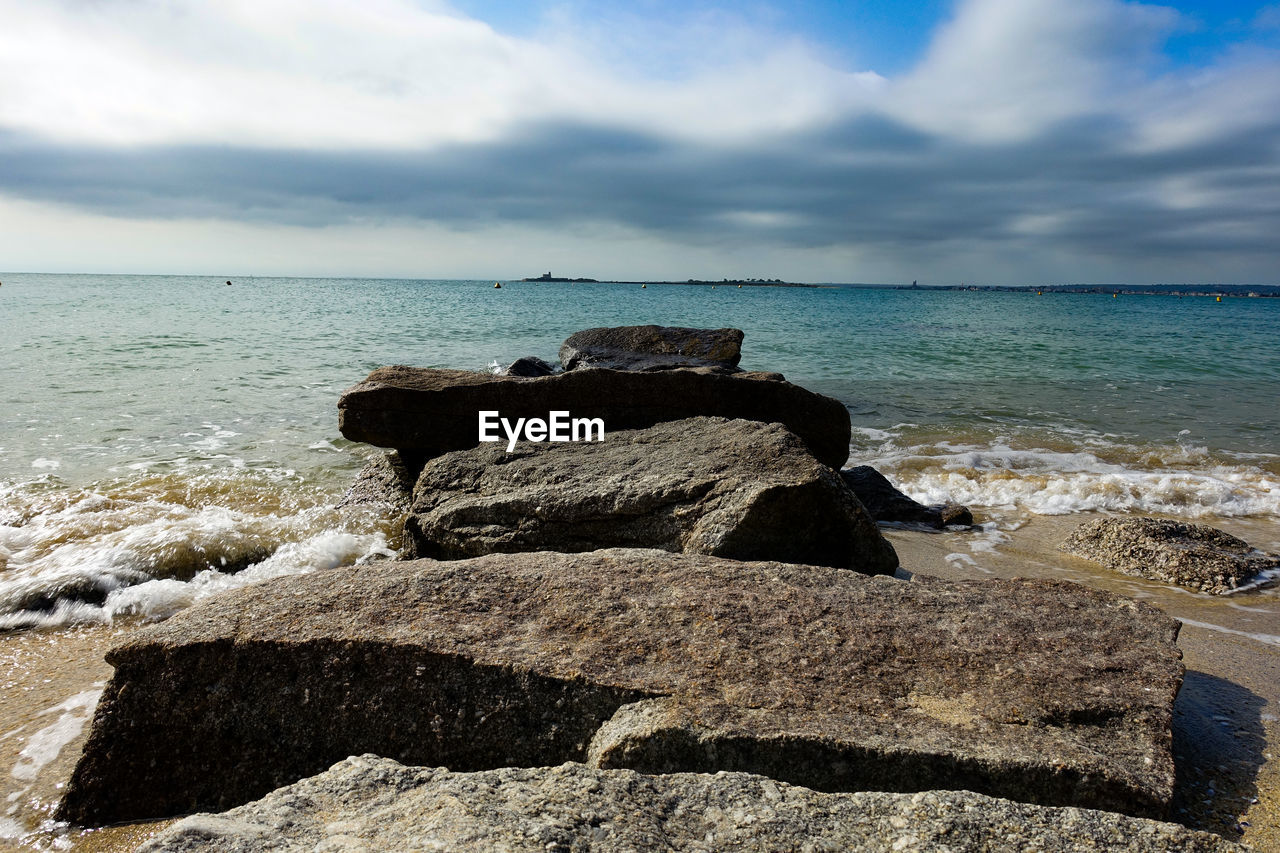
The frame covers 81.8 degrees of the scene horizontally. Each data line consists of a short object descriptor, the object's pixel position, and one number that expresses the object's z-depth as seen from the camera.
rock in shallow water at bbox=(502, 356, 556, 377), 12.55
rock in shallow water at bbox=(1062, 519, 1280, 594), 4.97
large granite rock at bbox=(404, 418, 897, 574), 3.86
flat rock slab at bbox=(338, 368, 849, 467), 6.11
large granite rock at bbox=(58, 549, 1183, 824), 2.00
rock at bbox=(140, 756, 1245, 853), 1.49
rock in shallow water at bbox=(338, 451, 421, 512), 6.50
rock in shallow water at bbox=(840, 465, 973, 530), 6.54
